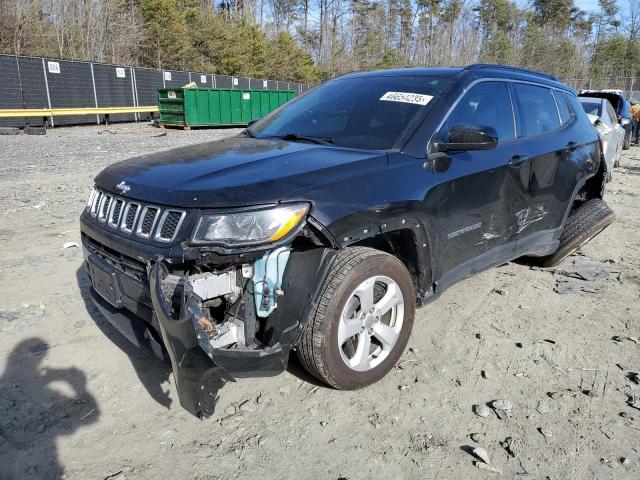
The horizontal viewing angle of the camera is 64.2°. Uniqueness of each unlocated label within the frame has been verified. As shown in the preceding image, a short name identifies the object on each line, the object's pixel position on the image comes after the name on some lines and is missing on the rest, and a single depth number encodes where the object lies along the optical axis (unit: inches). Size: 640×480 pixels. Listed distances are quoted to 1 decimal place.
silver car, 362.3
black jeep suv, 93.9
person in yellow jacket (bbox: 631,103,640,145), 736.5
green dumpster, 855.7
